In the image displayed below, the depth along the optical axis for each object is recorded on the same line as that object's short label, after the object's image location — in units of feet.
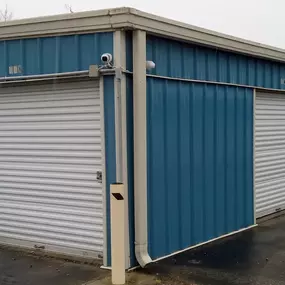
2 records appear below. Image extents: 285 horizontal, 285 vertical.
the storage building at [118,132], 21.97
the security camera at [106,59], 21.30
